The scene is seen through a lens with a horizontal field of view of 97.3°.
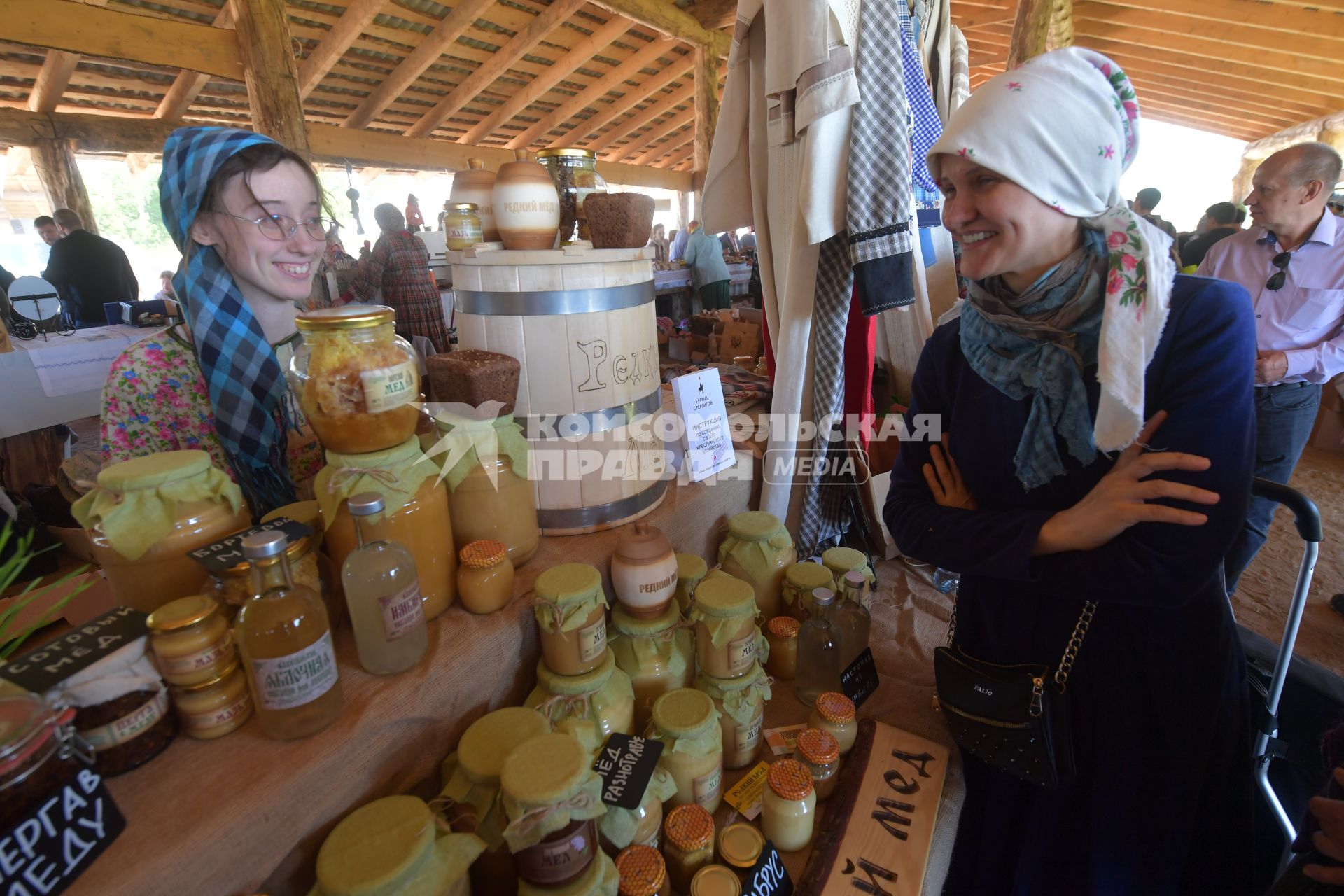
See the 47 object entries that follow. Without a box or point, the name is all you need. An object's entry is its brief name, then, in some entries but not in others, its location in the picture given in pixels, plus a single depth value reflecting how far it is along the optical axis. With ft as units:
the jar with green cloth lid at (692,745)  3.44
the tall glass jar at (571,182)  4.91
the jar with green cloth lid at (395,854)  2.27
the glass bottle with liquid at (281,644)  2.42
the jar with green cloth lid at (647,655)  3.99
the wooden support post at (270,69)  13.10
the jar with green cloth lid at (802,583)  4.93
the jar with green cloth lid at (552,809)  2.47
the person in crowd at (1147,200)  17.92
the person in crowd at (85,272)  14.60
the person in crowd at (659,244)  26.62
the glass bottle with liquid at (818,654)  4.47
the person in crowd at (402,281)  12.86
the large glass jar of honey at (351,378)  2.92
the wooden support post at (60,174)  18.04
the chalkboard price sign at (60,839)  1.81
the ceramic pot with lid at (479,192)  4.50
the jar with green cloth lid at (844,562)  5.13
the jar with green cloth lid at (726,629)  3.86
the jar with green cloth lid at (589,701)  3.42
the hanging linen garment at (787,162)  5.15
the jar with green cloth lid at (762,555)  5.16
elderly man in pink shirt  7.98
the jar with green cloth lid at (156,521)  2.57
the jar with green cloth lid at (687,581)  4.48
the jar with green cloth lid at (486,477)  3.53
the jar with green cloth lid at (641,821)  3.01
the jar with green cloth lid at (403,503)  3.02
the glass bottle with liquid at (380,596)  2.82
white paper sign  5.57
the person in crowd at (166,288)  16.35
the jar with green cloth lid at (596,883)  2.62
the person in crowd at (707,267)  19.26
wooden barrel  4.10
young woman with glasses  3.65
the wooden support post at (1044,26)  12.42
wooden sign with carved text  3.30
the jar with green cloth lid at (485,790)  2.83
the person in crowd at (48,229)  15.70
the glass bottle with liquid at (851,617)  4.67
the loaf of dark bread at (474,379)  3.53
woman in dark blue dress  3.02
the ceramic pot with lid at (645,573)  3.87
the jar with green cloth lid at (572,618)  3.45
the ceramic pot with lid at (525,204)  4.19
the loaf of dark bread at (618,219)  4.37
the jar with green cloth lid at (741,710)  3.91
